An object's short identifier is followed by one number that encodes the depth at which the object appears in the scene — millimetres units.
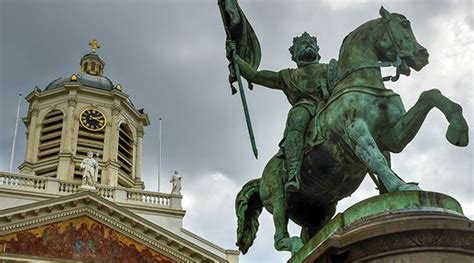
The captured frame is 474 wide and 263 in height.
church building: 28031
